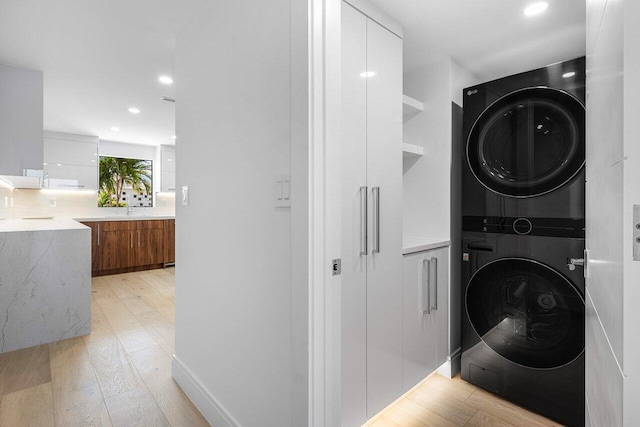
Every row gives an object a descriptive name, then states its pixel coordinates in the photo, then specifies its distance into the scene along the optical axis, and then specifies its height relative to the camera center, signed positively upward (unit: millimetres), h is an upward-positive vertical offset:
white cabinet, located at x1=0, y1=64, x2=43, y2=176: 2674 +816
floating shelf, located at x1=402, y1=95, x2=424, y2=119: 2141 +747
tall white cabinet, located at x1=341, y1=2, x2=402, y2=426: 1503 -12
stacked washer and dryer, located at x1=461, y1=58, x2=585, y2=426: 1645 -138
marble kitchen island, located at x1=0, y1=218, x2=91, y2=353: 2488 -586
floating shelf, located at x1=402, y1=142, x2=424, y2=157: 2133 +438
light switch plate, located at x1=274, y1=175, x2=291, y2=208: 1145 +83
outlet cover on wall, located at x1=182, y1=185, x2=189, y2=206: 1899 +111
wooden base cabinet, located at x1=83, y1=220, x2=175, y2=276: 4938 -514
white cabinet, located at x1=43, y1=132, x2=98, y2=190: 5008 +847
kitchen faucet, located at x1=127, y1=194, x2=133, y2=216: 5750 +115
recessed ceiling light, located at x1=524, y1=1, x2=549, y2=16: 1656 +1087
